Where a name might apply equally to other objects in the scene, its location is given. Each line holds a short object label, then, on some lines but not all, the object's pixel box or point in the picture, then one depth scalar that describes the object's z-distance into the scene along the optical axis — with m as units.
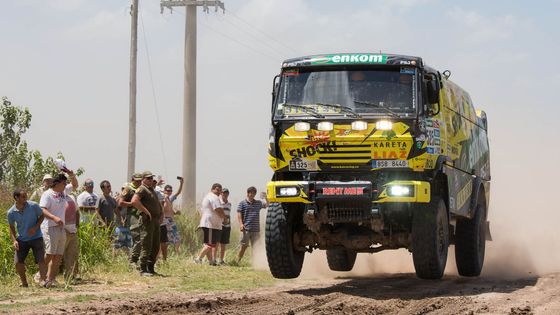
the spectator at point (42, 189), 17.22
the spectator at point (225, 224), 22.62
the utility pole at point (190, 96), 36.84
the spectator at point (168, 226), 21.25
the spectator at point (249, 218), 23.73
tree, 29.42
